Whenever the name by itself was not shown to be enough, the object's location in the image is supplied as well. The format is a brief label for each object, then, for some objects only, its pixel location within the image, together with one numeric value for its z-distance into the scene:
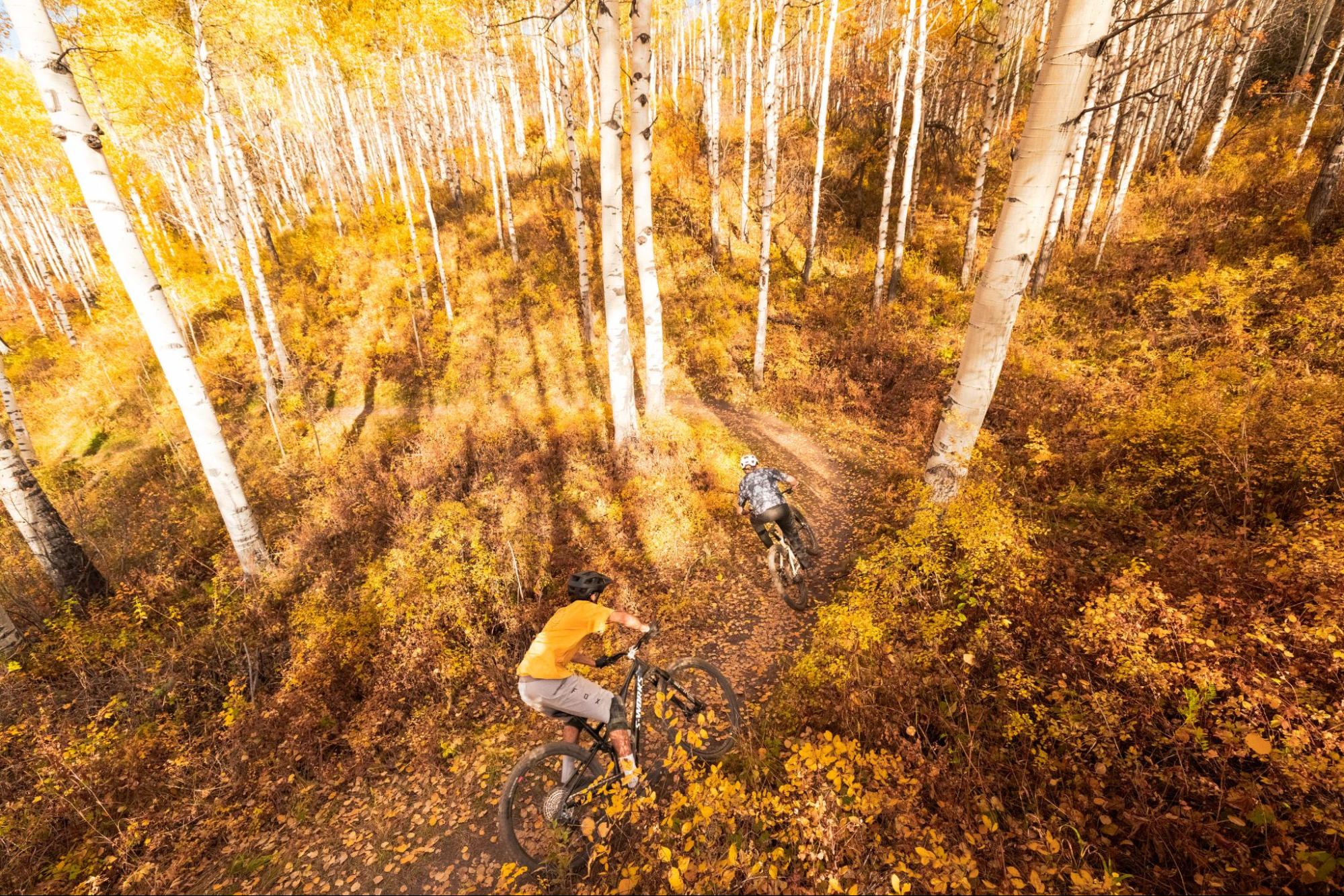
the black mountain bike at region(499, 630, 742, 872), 4.20
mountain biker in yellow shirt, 4.30
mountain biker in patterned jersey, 7.23
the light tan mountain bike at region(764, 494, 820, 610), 7.05
